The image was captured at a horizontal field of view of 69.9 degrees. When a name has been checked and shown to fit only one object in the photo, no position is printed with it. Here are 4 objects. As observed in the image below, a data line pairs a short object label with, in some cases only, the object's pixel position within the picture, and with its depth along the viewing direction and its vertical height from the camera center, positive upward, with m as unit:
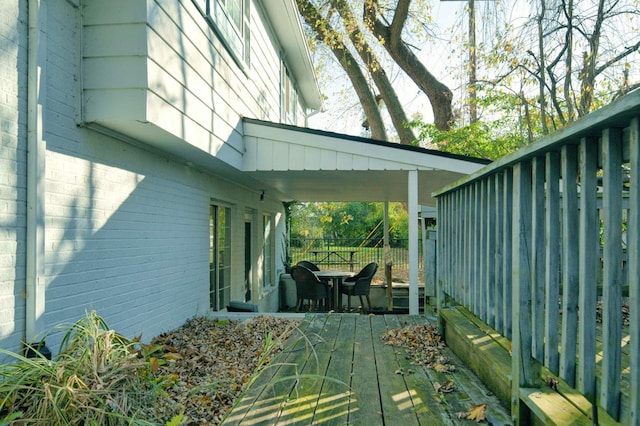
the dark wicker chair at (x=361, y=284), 9.69 -1.29
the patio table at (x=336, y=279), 9.94 -1.22
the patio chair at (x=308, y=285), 9.23 -1.23
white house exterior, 2.94 +0.74
